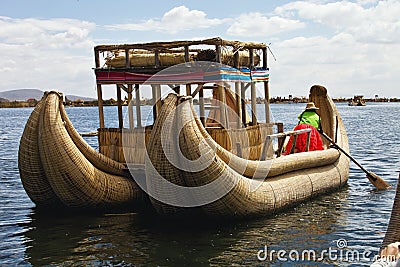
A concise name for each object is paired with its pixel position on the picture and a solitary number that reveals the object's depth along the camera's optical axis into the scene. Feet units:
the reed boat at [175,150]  35.65
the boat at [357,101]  440.21
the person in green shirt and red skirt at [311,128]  50.26
